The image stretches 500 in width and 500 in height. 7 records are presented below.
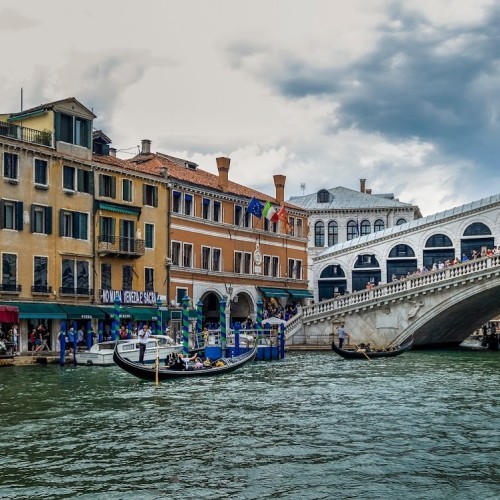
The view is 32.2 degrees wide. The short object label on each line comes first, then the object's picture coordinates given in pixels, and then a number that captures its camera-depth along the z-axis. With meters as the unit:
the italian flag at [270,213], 38.06
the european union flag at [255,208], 37.03
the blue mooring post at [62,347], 27.21
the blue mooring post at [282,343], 31.75
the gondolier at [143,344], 25.20
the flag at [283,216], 39.18
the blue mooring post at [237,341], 30.12
